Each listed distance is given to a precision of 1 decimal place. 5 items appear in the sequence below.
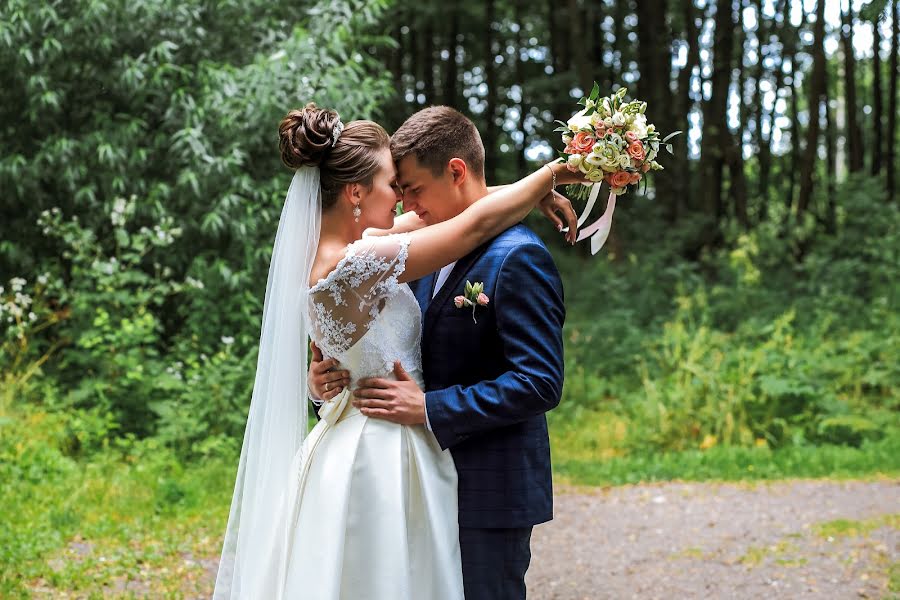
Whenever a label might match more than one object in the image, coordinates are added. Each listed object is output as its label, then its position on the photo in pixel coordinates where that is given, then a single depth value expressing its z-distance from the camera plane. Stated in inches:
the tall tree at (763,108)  717.9
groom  105.5
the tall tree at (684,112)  608.1
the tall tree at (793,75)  670.5
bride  107.9
